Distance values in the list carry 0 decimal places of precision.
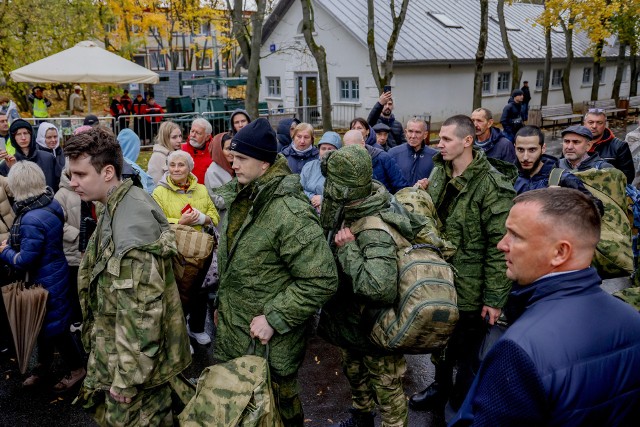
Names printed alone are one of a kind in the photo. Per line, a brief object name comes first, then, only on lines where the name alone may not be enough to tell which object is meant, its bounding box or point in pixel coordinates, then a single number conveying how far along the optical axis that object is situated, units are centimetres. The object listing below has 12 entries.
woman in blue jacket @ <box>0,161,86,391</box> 409
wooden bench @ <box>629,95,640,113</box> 2908
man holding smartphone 812
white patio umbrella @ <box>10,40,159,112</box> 1329
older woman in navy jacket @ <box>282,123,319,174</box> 642
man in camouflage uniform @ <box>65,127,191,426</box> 279
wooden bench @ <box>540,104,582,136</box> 2266
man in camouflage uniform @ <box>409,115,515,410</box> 370
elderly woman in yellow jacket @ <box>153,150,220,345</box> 505
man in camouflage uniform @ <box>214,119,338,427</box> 293
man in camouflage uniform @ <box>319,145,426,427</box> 295
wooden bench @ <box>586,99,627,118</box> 2508
